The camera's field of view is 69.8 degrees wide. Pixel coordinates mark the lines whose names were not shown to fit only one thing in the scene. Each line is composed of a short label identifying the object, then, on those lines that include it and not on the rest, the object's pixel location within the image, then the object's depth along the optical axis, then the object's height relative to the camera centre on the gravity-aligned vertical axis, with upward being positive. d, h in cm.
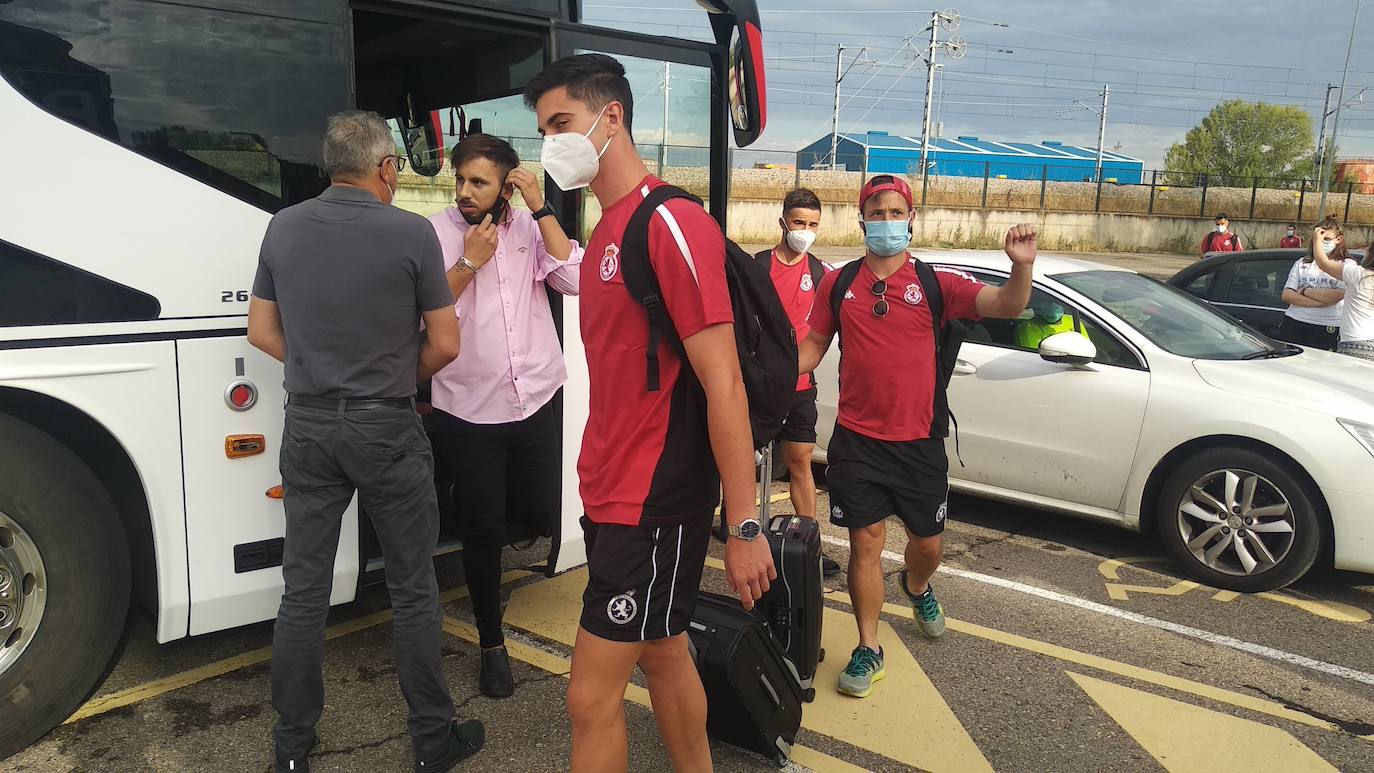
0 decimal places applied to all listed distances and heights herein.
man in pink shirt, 340 -58
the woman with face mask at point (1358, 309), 654 -52
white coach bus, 286 -40
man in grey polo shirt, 274 -57
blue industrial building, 3753 +346
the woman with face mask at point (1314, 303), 723 -54
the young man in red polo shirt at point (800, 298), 495 -46
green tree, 5931 +506
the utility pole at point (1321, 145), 5215 +453
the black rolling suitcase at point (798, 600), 340 -135
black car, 827 -49
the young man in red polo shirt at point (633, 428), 214 -50
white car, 461 -103
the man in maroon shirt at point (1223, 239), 1489 -21
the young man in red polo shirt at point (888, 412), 370 -75
